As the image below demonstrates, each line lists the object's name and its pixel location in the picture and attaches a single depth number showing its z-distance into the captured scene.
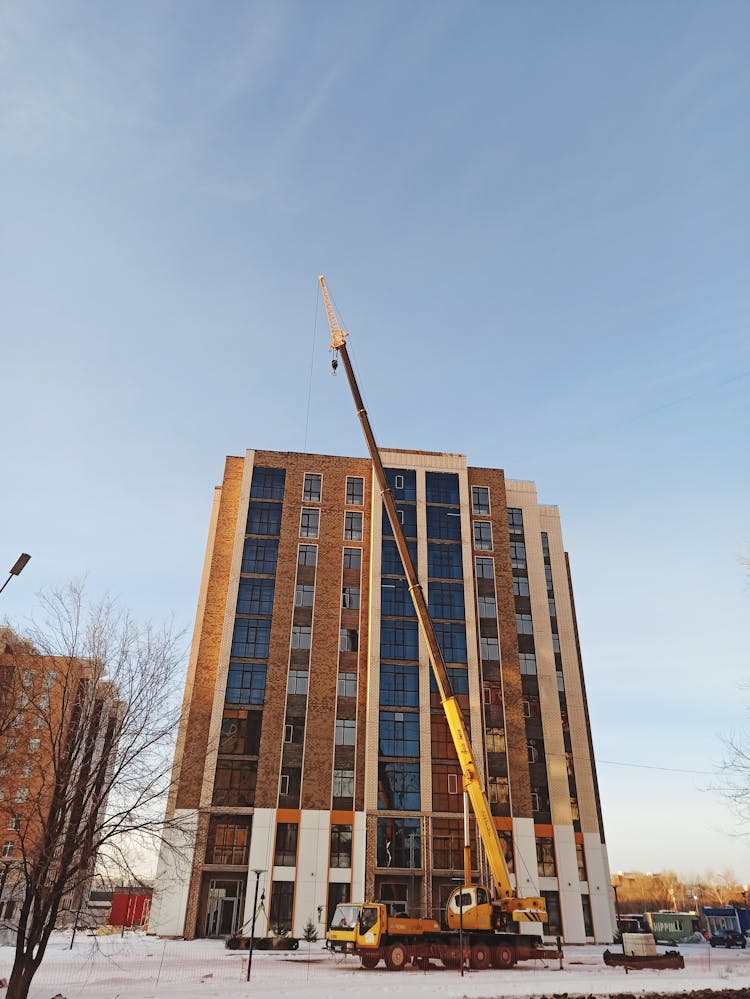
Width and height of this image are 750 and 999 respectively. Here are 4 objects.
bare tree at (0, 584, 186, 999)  15.72
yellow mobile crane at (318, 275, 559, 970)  28.67
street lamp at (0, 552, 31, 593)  19.69
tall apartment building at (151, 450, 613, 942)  47.59
